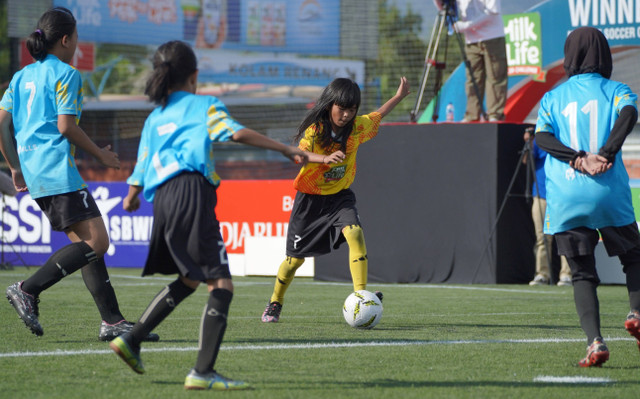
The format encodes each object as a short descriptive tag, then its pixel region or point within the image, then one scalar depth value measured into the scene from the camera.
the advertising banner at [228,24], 38.94
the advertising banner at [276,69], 40.28
